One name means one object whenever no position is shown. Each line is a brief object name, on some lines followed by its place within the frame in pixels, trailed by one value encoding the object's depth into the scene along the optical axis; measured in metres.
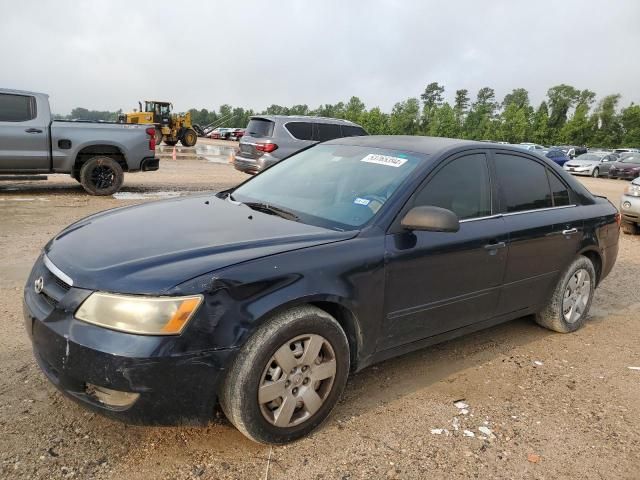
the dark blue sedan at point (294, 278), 2.34
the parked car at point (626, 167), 26.42
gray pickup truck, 9.50
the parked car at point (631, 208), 9.43
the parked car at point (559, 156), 30.16
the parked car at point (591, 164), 27.75
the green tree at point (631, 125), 60.22
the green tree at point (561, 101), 72.94
